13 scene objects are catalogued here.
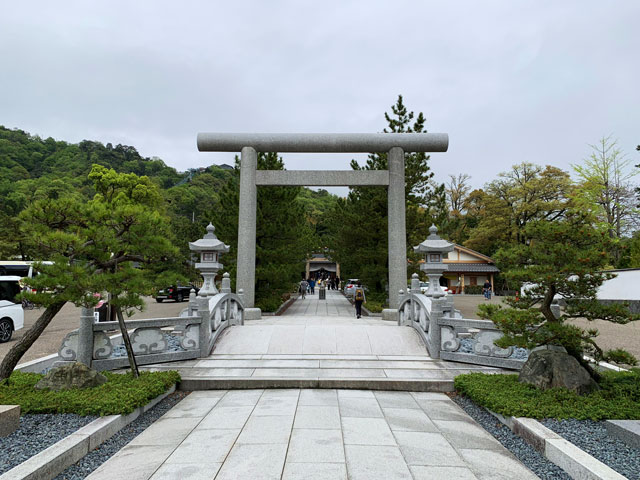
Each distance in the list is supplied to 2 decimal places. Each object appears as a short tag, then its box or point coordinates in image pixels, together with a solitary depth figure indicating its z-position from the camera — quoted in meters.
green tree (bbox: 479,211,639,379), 4.66
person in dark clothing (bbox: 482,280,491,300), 29.55
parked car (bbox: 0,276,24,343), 10.33
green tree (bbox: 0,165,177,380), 4.62
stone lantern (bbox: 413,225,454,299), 9.74
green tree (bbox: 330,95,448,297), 16.23
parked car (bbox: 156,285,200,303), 23.27
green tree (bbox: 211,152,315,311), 14.99
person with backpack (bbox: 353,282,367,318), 13.36
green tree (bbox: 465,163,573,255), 30.31
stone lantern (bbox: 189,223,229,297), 10.57
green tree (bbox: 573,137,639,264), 24.86
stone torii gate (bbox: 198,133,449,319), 12.71
